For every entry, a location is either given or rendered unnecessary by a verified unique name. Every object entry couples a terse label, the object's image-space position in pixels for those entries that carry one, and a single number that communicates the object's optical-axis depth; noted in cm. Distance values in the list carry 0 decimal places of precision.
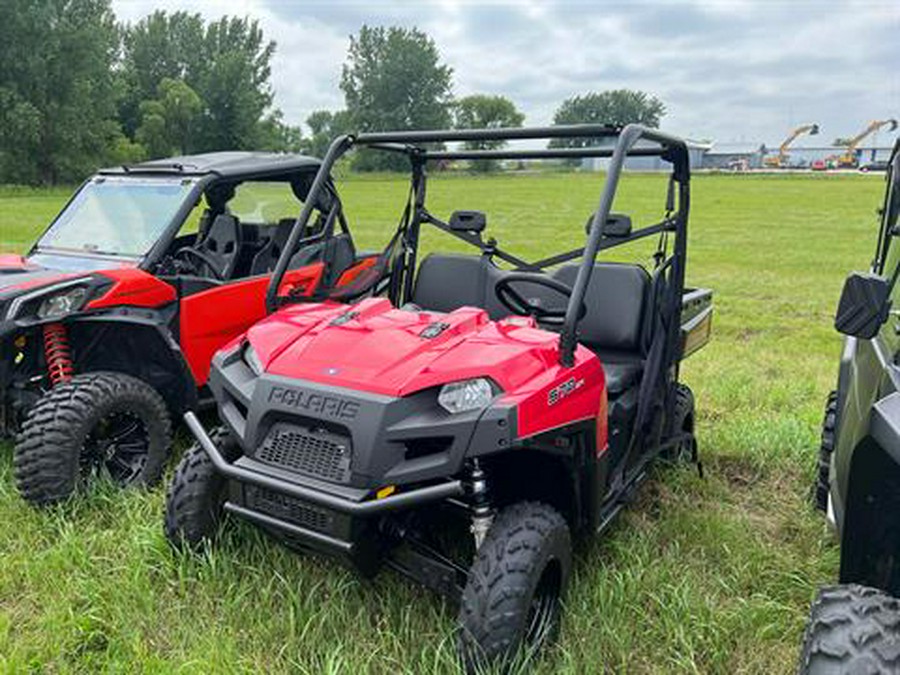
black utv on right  169
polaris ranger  232
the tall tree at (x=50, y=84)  3659
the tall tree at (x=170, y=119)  4716
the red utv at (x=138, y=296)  371
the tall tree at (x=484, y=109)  8294
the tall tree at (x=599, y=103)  9064
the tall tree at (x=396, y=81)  7050
